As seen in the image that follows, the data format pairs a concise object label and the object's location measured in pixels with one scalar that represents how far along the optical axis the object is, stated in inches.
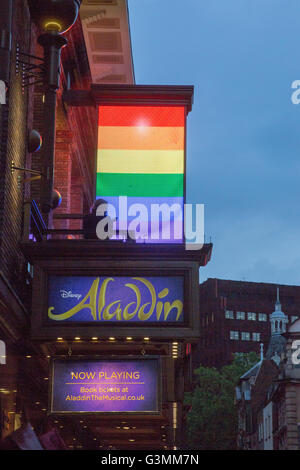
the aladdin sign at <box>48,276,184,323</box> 482.0
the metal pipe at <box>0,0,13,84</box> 435.5
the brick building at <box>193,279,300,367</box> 5344.5
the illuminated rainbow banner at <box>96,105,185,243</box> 593.3
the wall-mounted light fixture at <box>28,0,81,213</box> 515.8
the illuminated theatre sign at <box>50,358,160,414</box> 470.0
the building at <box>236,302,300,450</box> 2284.7
